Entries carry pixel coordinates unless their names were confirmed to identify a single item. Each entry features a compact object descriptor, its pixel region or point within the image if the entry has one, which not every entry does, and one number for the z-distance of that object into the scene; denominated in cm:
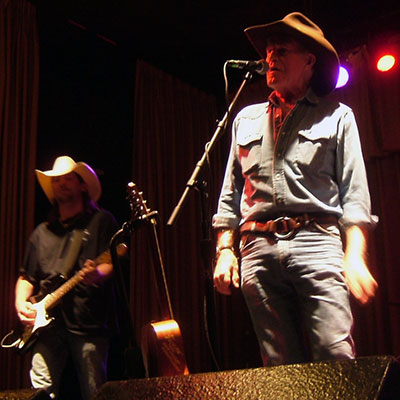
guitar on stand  253
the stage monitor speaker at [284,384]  88
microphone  213
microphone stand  202
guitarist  280
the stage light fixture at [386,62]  466
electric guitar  284
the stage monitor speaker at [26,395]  112
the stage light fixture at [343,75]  464
